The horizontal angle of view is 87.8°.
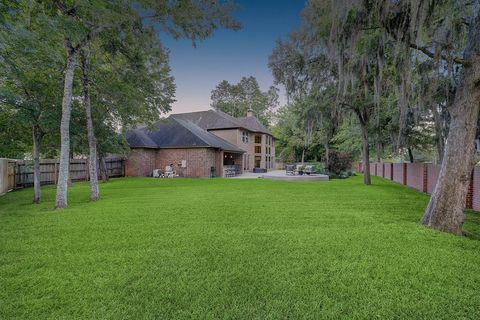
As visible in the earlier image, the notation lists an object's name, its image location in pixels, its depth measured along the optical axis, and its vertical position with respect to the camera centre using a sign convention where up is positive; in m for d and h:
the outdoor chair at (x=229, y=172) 21.10 -1.00
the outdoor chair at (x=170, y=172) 19.06 -0.93
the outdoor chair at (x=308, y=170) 17.74 -0.62
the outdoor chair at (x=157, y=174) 19.04 -1.07
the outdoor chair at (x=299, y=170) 18.59 -0.66
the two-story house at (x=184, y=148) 19.16 +0.95
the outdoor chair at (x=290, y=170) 18.69 -0.67
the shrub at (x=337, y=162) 19.75 -0.04
